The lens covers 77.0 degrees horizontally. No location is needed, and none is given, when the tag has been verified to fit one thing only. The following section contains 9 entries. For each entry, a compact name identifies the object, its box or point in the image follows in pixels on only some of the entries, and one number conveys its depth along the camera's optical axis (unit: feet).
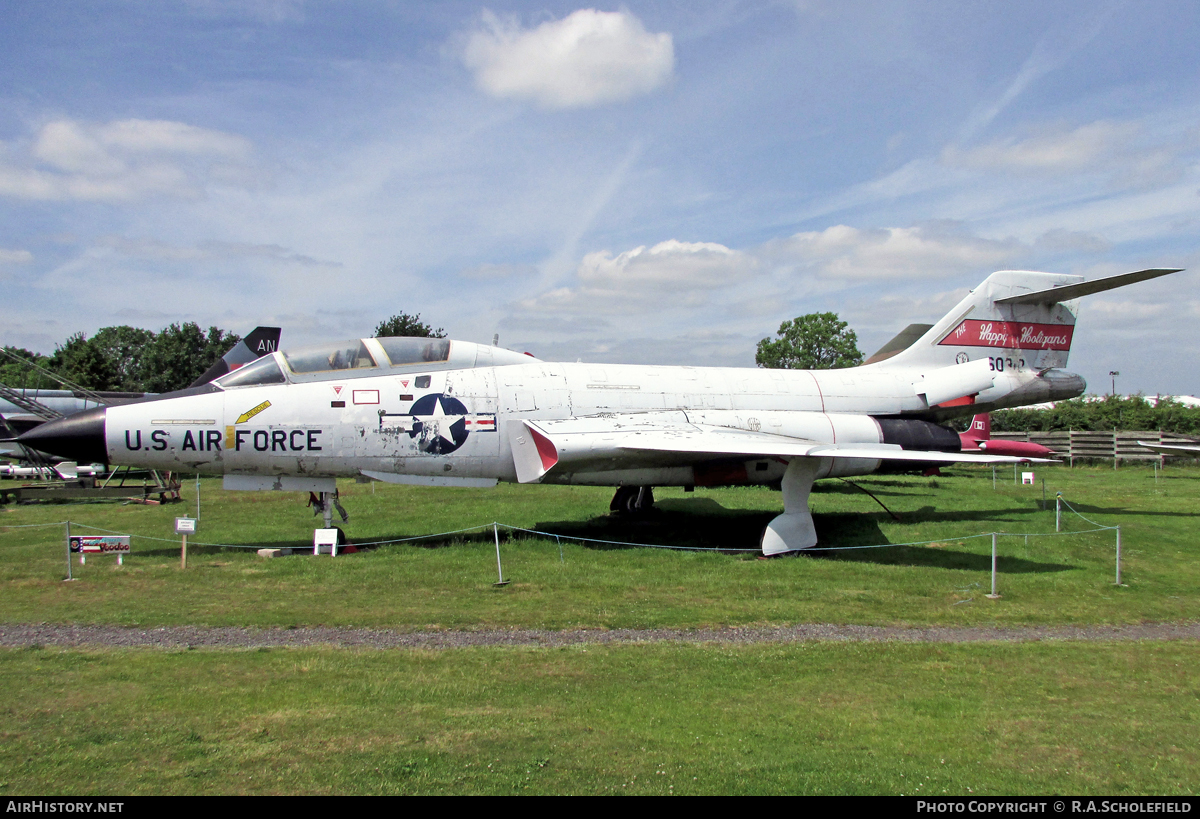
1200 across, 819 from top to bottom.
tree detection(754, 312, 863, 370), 173.78
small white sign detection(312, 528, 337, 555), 36.86
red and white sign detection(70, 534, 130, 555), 33.35
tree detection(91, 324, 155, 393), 226.38
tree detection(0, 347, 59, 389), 206.52
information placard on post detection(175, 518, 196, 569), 34.24
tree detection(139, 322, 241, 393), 173.88
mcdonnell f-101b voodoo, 35.53
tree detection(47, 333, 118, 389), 159.43
